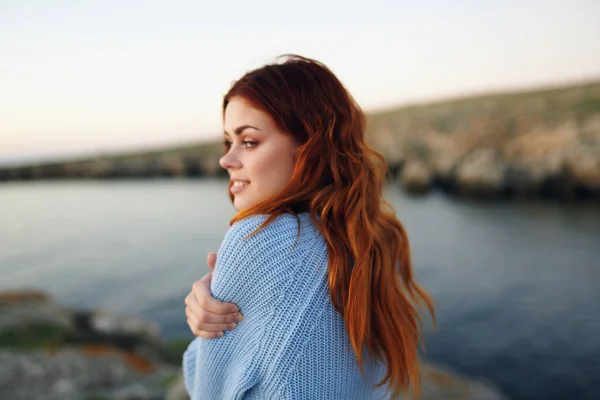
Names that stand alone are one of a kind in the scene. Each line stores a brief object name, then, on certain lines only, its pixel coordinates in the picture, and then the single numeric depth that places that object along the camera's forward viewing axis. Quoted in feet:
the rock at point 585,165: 57.11
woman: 3.98
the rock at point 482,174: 65.31
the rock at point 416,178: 74.02
